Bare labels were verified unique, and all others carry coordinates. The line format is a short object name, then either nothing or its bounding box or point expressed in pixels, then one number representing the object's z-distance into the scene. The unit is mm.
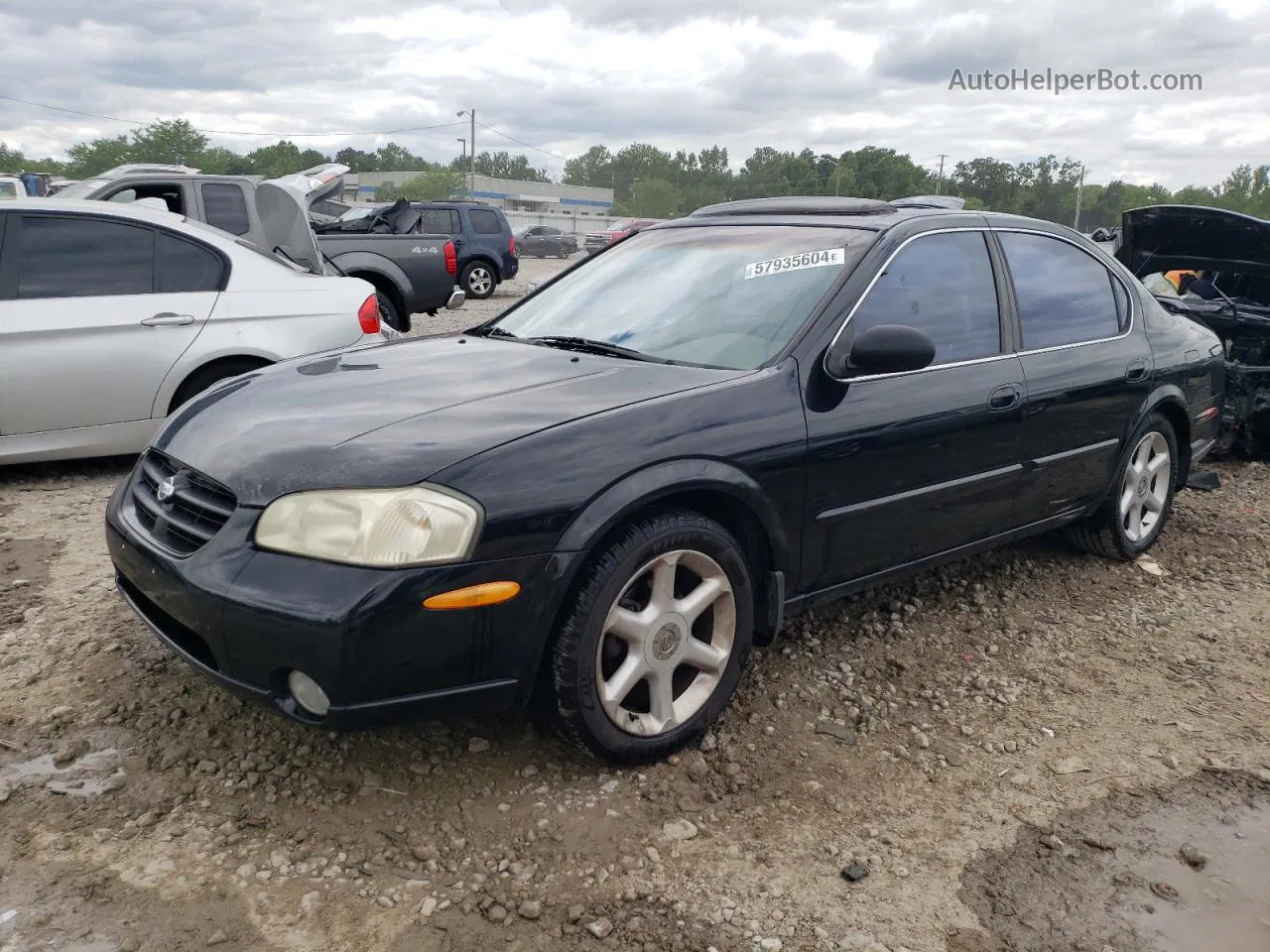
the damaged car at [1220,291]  6547
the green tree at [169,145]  80938
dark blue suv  17781
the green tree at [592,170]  126500
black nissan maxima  2408
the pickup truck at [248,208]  8844
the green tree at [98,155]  86375
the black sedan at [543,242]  39188
